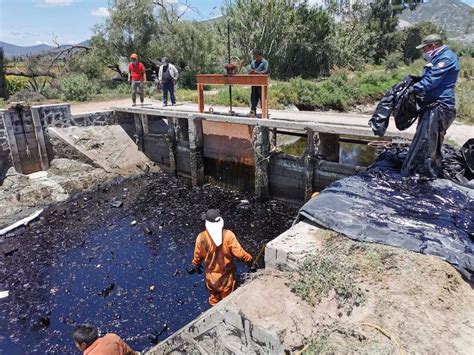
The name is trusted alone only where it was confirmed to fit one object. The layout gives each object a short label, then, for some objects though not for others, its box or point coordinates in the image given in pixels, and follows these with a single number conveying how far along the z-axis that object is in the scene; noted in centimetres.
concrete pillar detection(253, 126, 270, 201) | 1141
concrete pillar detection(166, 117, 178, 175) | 1430
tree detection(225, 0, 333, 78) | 2731
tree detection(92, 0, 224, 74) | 2366
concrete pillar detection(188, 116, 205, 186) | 1313
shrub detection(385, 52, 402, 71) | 3694
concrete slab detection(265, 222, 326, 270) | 480
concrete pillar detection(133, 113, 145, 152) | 1559
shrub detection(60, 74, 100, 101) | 1997
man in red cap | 1402
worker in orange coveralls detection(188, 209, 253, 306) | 508
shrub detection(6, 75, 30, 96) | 2165
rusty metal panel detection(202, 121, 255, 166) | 1250
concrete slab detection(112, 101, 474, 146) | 930
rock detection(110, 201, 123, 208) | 1214
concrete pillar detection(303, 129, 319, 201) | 1064
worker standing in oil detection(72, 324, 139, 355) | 402
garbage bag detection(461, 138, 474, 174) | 673
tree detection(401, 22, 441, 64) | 4306
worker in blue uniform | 589
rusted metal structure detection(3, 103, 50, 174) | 1323
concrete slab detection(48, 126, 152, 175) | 1432
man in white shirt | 1352
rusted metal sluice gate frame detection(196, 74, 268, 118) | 1042
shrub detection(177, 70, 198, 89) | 2378
